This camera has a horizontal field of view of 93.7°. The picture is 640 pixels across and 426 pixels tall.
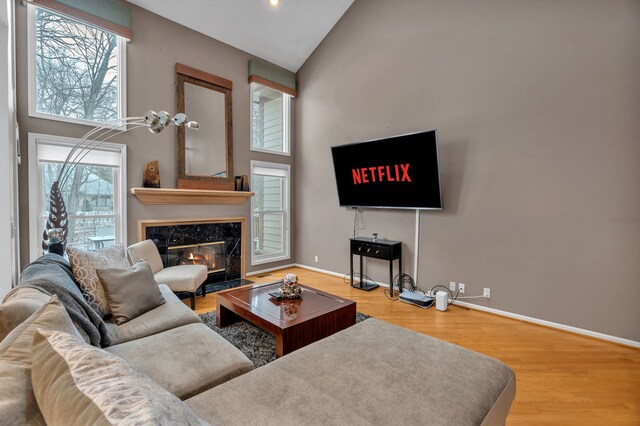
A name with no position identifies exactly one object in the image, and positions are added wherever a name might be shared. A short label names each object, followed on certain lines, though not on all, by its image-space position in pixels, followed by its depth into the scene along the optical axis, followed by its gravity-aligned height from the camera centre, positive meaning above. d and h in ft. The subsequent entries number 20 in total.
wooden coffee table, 7.41 -2.96
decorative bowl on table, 9.25 -2.62
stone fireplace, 13.12 -1.90
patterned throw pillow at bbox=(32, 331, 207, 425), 1.94 -1.34
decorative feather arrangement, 8.87 -0.24
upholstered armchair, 10.59 -2.57
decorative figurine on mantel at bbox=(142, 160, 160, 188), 12.45 +1.16
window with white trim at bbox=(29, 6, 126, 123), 10.29 +4.95
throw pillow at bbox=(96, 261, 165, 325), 6.75 -2.07
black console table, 13.19 -2.07
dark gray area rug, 7.97 -3.99
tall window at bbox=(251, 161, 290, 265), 16.87 -0.45
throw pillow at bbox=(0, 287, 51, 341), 3.37 -1.30
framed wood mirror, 13.57 +3.38
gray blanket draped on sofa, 4.97 -1.61
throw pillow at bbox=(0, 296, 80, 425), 2.18 -1.38
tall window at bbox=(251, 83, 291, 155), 17.07 +5.03
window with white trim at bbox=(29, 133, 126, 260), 10.09 +0.42
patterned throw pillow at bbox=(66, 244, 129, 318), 6.63 -1.63
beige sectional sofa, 2.33 -2.55
